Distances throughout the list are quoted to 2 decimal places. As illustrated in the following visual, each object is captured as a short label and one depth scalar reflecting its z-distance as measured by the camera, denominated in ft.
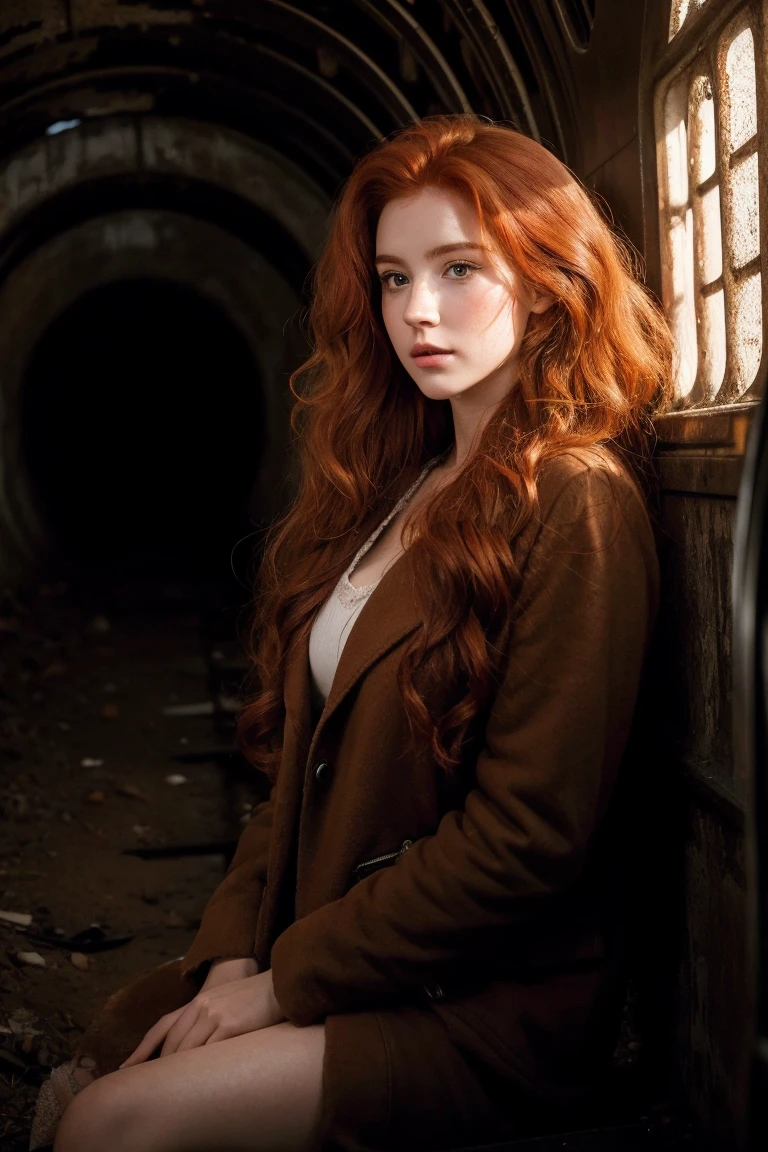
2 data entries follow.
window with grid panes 7.27
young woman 6.39
